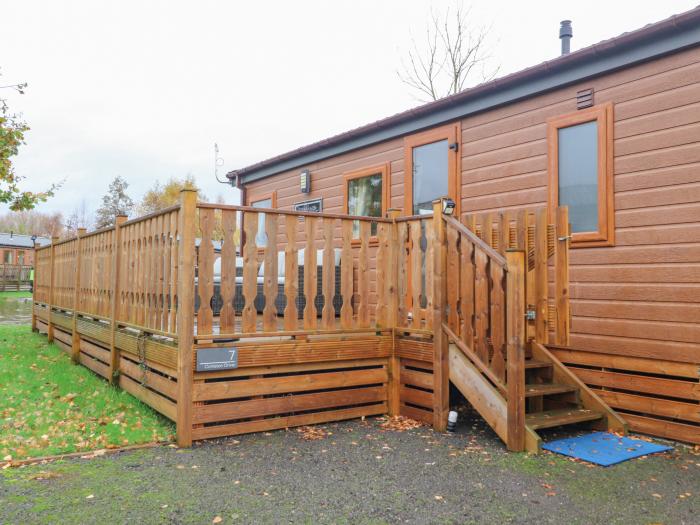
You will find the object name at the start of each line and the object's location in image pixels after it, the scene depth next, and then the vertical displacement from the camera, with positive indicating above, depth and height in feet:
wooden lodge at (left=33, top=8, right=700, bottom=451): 13.78 -0.41
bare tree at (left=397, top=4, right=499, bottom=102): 54.08 +22.41
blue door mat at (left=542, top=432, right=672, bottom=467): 12.39 -4.11
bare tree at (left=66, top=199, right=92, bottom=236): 179.64 +20.58
